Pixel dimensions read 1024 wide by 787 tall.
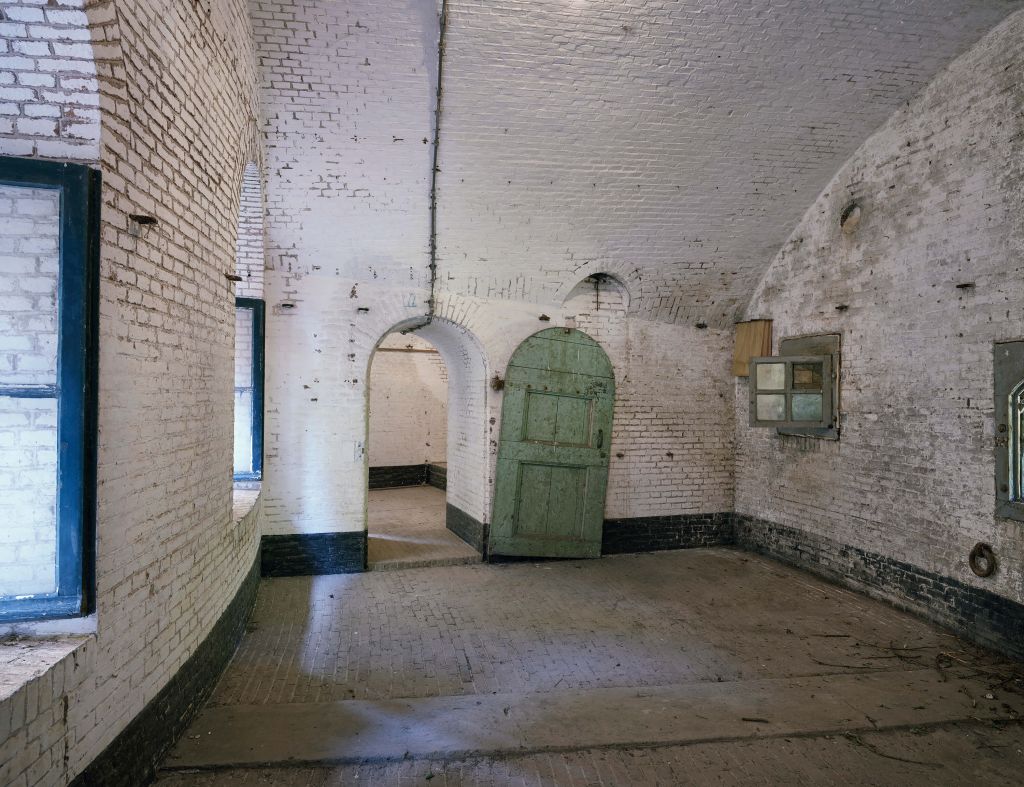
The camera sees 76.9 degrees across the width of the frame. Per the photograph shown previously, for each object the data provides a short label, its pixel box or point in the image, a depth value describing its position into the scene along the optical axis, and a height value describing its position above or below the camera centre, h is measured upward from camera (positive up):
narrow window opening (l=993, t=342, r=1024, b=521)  4.73 -0.26
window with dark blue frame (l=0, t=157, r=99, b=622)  2.50 -0.03
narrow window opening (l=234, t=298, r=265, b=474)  6.29 +0.08
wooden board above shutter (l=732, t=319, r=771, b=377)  7.47 +0.55
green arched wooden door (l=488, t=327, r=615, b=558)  7.14 -0.68
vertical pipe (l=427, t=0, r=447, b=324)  4.93 +1.97
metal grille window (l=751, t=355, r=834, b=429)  6.39 -0.01
